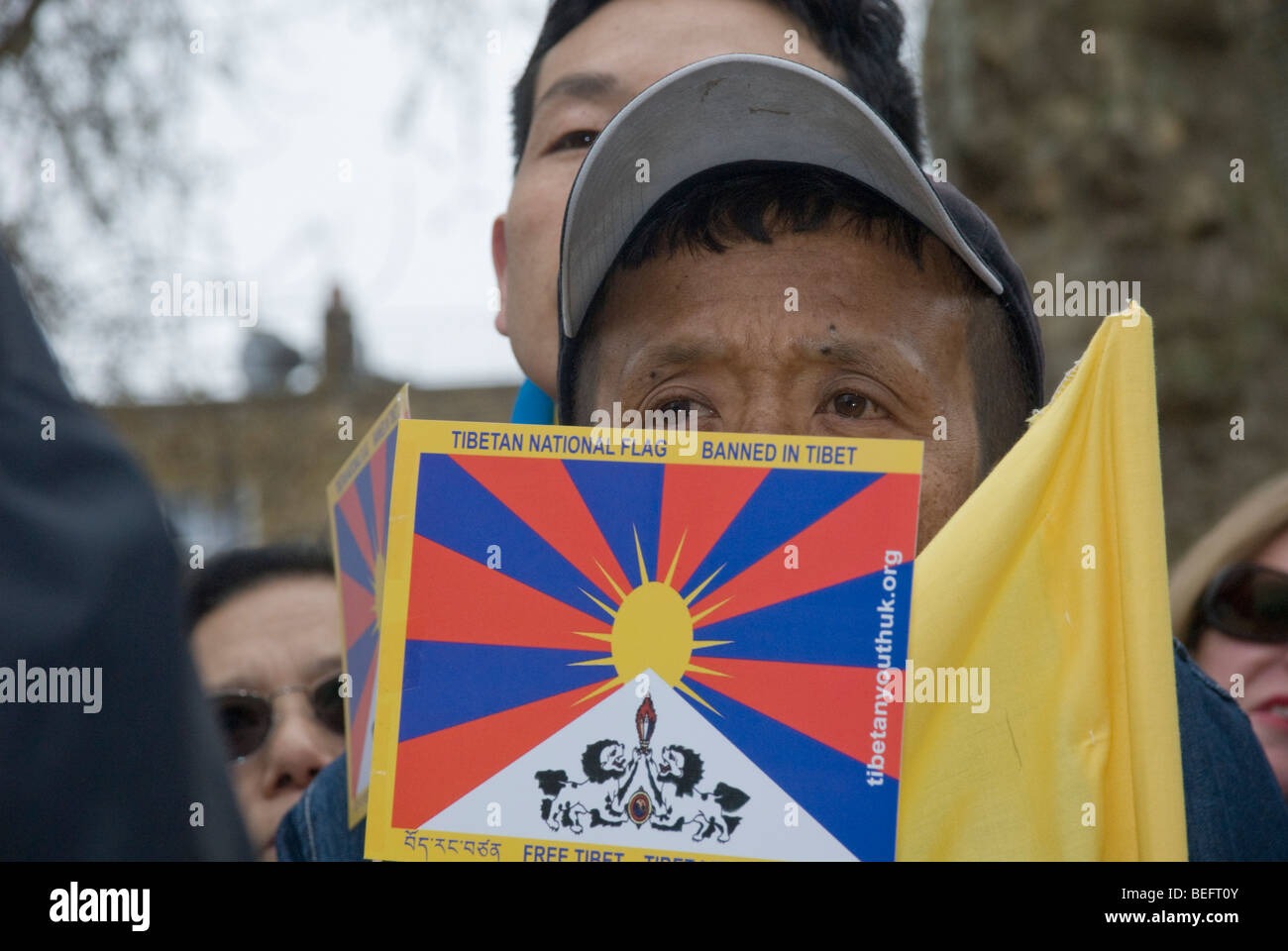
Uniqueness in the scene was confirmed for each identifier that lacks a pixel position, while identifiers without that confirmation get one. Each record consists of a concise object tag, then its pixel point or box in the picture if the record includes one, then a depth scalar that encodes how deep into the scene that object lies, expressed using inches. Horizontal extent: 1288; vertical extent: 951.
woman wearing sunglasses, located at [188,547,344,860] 63.5
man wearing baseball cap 53.4
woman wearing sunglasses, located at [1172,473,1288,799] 60.9
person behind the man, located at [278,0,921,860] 58.3
